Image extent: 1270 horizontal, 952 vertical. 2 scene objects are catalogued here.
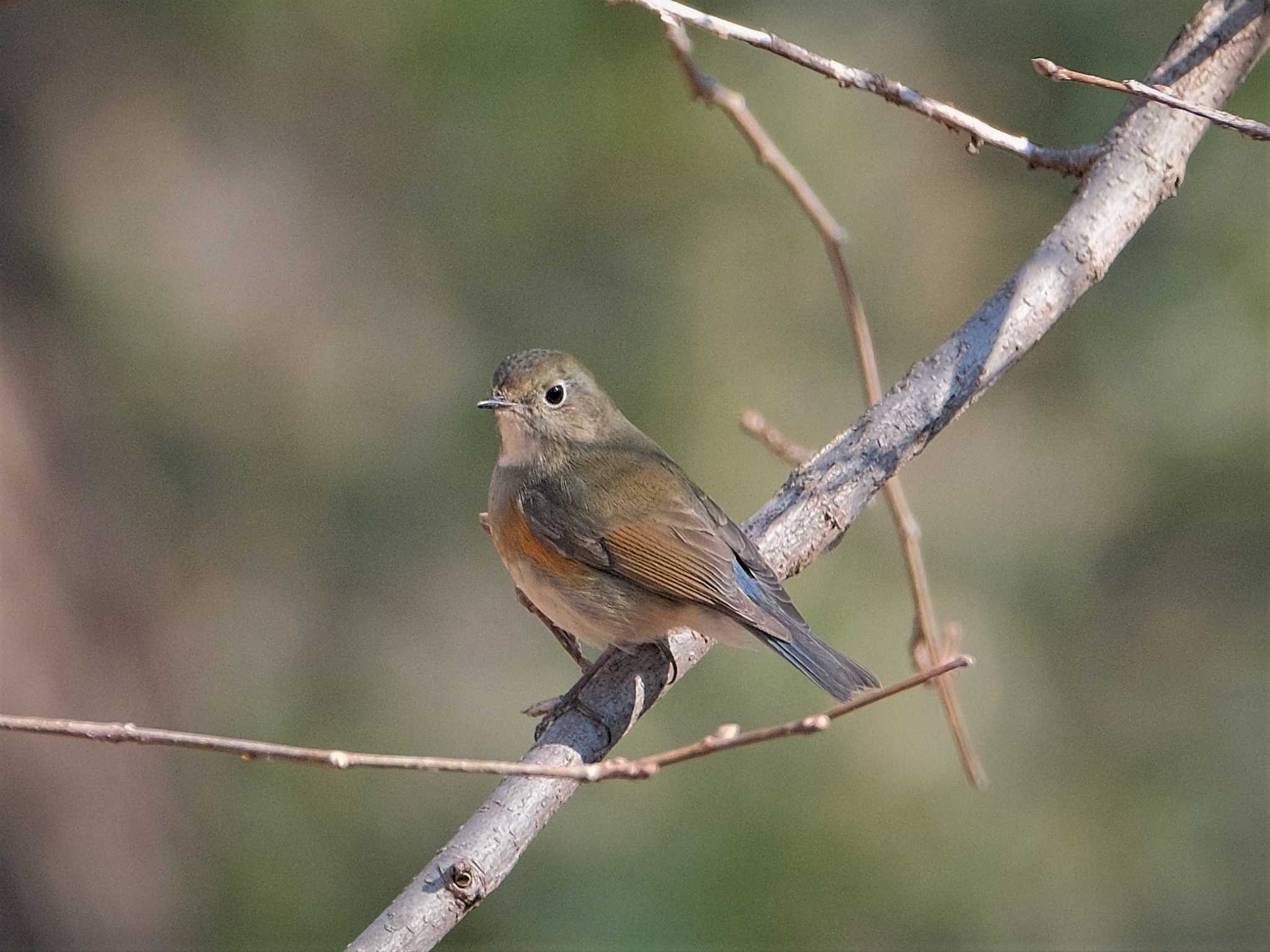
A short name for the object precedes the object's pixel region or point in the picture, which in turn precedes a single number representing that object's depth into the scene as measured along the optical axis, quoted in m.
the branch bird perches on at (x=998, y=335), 4.97
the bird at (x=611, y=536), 5.64
